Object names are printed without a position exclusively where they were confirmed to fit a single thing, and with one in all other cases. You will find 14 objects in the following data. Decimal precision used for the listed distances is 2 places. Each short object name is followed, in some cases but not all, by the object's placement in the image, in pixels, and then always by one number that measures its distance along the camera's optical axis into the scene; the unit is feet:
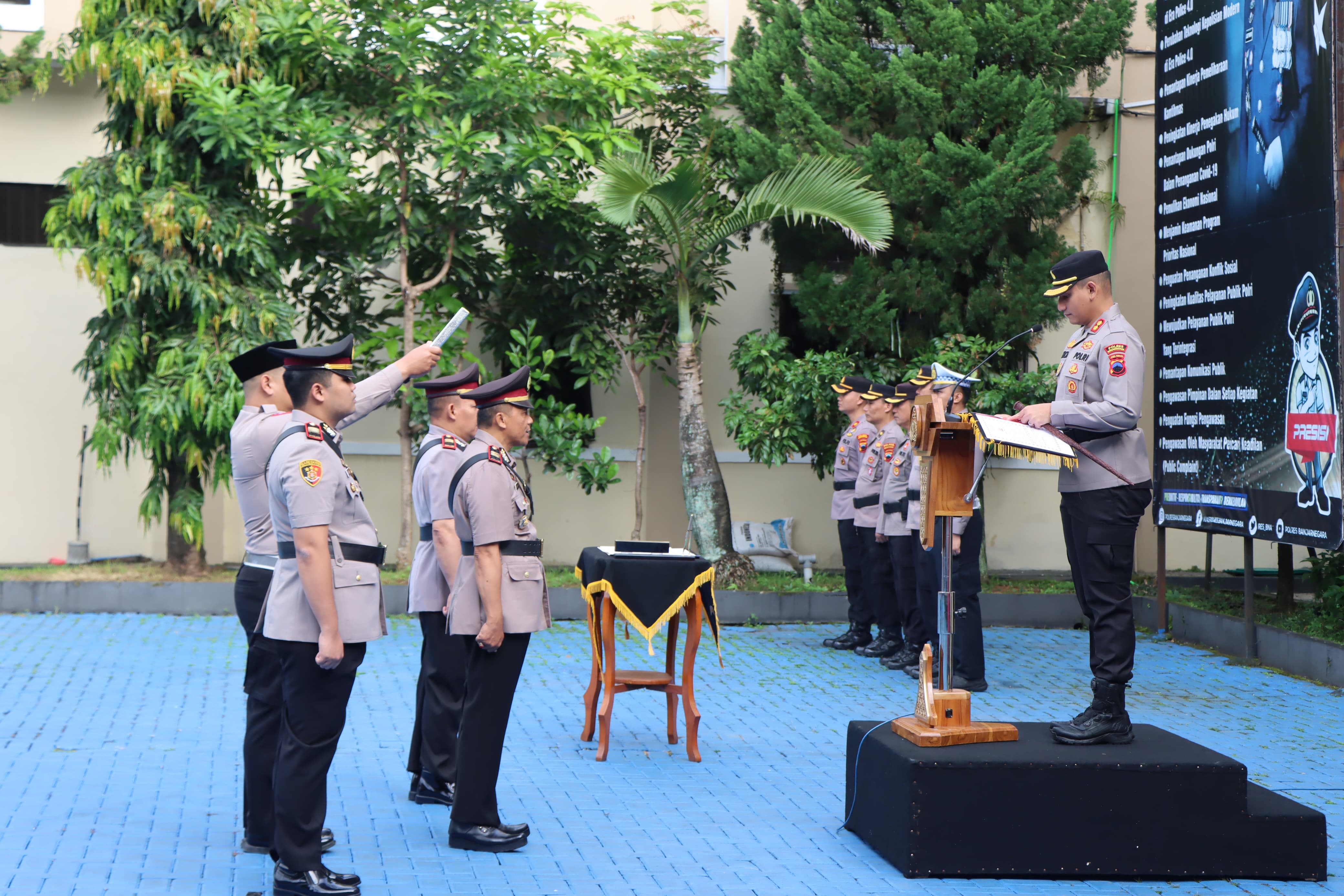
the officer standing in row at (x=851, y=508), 30.37
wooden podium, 15.26
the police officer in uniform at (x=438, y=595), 17.37
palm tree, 34.47
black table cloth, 20.04
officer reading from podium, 15.65
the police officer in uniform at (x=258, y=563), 15.07
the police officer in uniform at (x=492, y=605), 15.17
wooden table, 19.95
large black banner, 25.11
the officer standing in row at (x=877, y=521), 28.78
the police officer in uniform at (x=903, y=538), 27.48
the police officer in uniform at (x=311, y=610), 13.26
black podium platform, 14.42
